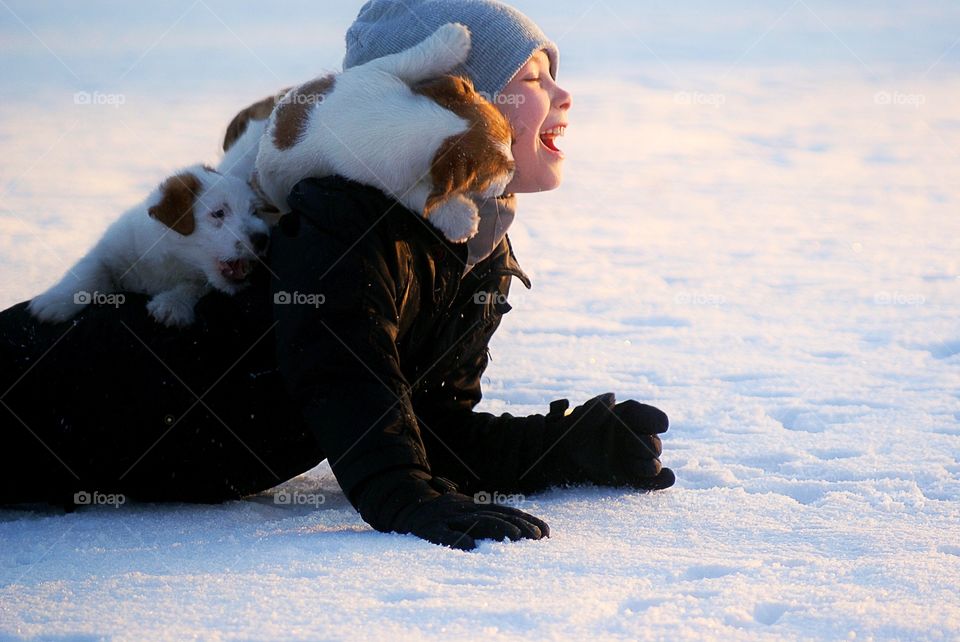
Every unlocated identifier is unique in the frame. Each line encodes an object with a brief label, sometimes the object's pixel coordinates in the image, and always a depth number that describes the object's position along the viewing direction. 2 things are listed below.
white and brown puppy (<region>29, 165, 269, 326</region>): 5.02
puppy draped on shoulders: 4.75
